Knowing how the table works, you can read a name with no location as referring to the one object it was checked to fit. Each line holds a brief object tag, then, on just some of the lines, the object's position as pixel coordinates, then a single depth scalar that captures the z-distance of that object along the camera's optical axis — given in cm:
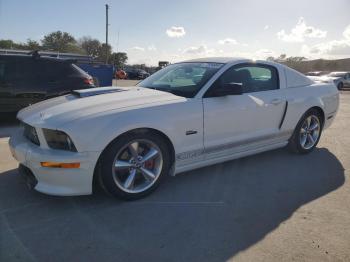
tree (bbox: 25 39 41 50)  6059
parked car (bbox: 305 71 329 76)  2999
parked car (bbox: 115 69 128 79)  3417
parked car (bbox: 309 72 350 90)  2617
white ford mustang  325
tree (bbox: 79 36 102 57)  7031
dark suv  685
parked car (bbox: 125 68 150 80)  4297
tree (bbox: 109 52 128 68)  5855
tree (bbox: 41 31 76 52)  6340
